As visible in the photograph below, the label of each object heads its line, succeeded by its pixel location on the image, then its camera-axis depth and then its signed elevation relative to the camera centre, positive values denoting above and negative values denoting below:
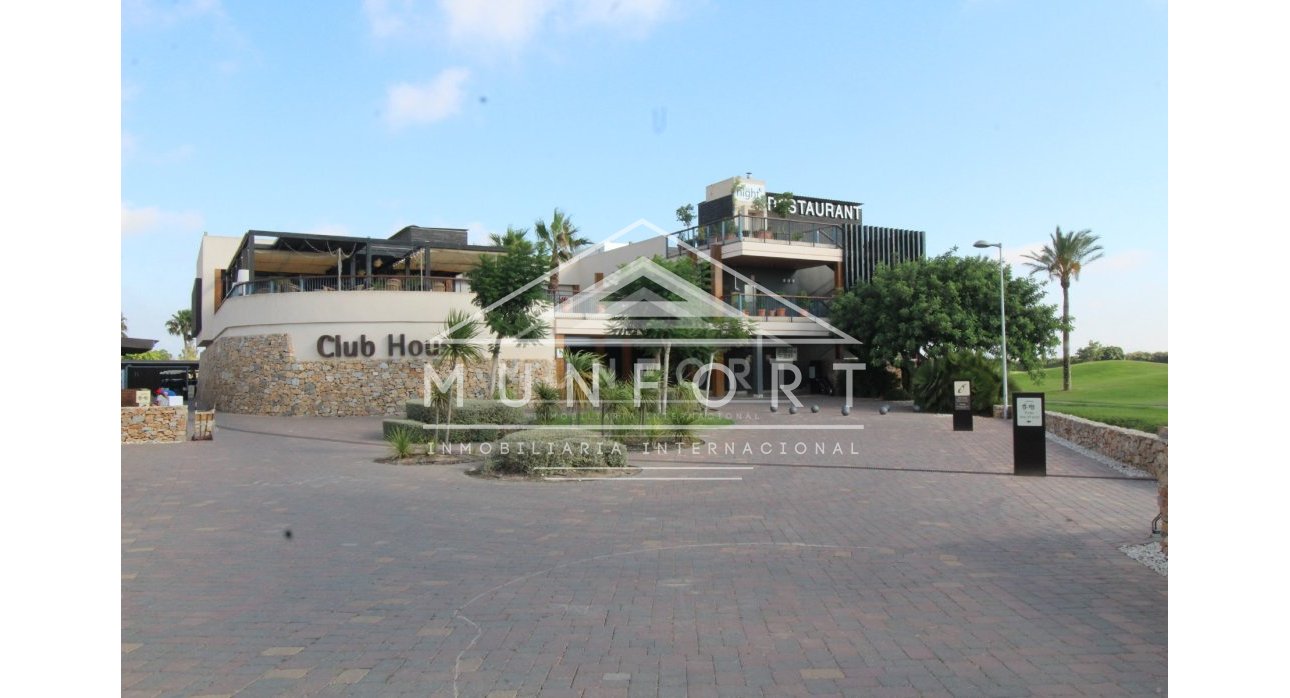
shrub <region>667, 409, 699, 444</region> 18.64 -1.36
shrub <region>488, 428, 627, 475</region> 14.14 -1.51
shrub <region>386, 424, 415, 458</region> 16.47 -1.55
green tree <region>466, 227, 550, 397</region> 20.73 +1.79
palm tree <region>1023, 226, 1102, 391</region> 39.17 +4.68
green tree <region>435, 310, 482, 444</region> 17.89 +0.48
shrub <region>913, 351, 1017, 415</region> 27.84 -0.66
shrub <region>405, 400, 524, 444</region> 18.88 -1.20
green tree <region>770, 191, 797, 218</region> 41.56 +7.51
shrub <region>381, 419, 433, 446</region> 19.08 -1.52
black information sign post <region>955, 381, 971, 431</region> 21.61 -1.19
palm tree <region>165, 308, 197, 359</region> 77.19 +3.48
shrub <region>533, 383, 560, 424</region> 20.11 -1.00
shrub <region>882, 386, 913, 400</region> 37.28 -1.43
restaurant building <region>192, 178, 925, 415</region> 29.27 +2.09
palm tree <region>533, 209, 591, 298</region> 41.69 +6.18
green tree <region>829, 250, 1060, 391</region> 33.09 +1.83
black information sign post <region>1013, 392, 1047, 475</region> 13.70 -1.27
